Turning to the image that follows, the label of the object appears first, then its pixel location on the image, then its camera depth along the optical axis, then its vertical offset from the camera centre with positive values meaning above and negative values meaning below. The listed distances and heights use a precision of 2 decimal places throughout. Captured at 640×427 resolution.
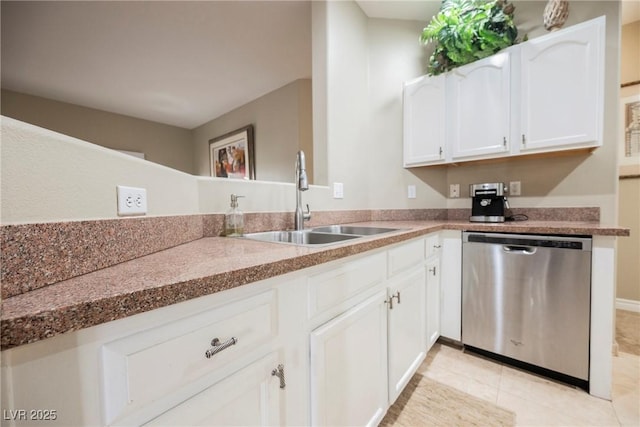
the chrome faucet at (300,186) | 1.43 +0.10
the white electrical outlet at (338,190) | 1.92 +0.11
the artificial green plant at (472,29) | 1.81 +1.21
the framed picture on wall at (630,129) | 2.22 +0.60
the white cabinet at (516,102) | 1.57 +0.68
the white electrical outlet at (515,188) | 2.06 +0.11
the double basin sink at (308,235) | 1.35 -0.16
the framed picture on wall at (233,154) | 3.75 +0.80
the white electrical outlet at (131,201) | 0.69 +0.02
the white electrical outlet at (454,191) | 2.36 +0.11
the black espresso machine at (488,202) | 1.87 +0.00
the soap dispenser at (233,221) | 1.24 -0.07
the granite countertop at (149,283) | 0.33 -0.13
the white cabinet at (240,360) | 0.37 -0.30
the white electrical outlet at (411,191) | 2.36 +0.11
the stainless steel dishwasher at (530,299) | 1.42 -0.57
